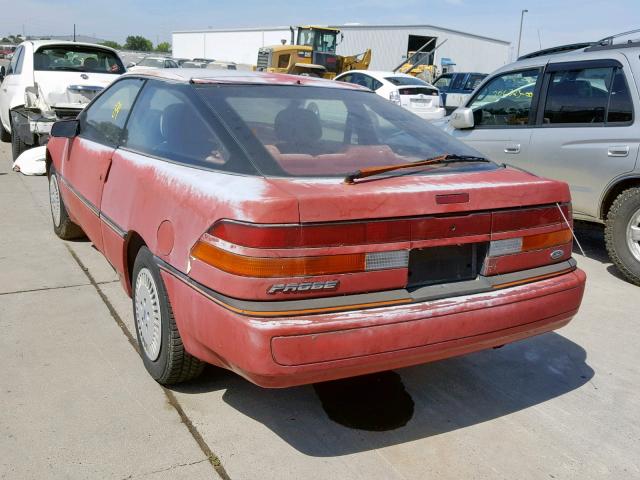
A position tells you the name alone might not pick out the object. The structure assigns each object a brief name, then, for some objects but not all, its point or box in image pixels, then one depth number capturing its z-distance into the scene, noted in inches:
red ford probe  92.9
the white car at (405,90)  621.9
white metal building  1737.2
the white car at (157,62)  1029.0
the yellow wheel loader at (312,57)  1043.4
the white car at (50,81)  348.2
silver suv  199.0
